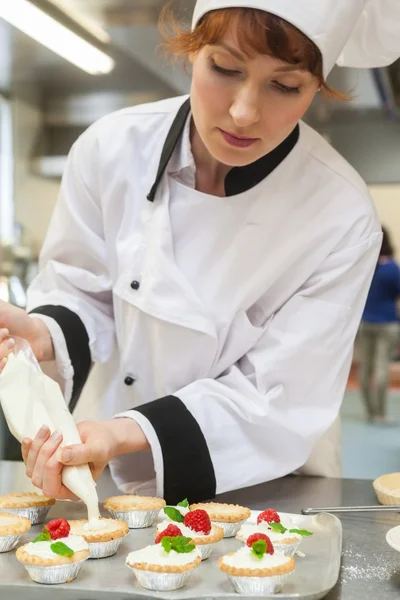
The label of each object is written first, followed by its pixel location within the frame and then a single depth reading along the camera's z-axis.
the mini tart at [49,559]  0.94
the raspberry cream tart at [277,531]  1.05
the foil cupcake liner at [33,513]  1.21
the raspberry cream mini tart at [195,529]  1.04
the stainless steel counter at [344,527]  0.94
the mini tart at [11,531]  1.06
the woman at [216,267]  1.22
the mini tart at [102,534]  1.04
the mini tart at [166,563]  0.93
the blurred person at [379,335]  6.87
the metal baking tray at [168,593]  0.92
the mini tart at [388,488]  1.36
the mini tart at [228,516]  1.16
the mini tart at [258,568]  0.91
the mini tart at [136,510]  1.19
